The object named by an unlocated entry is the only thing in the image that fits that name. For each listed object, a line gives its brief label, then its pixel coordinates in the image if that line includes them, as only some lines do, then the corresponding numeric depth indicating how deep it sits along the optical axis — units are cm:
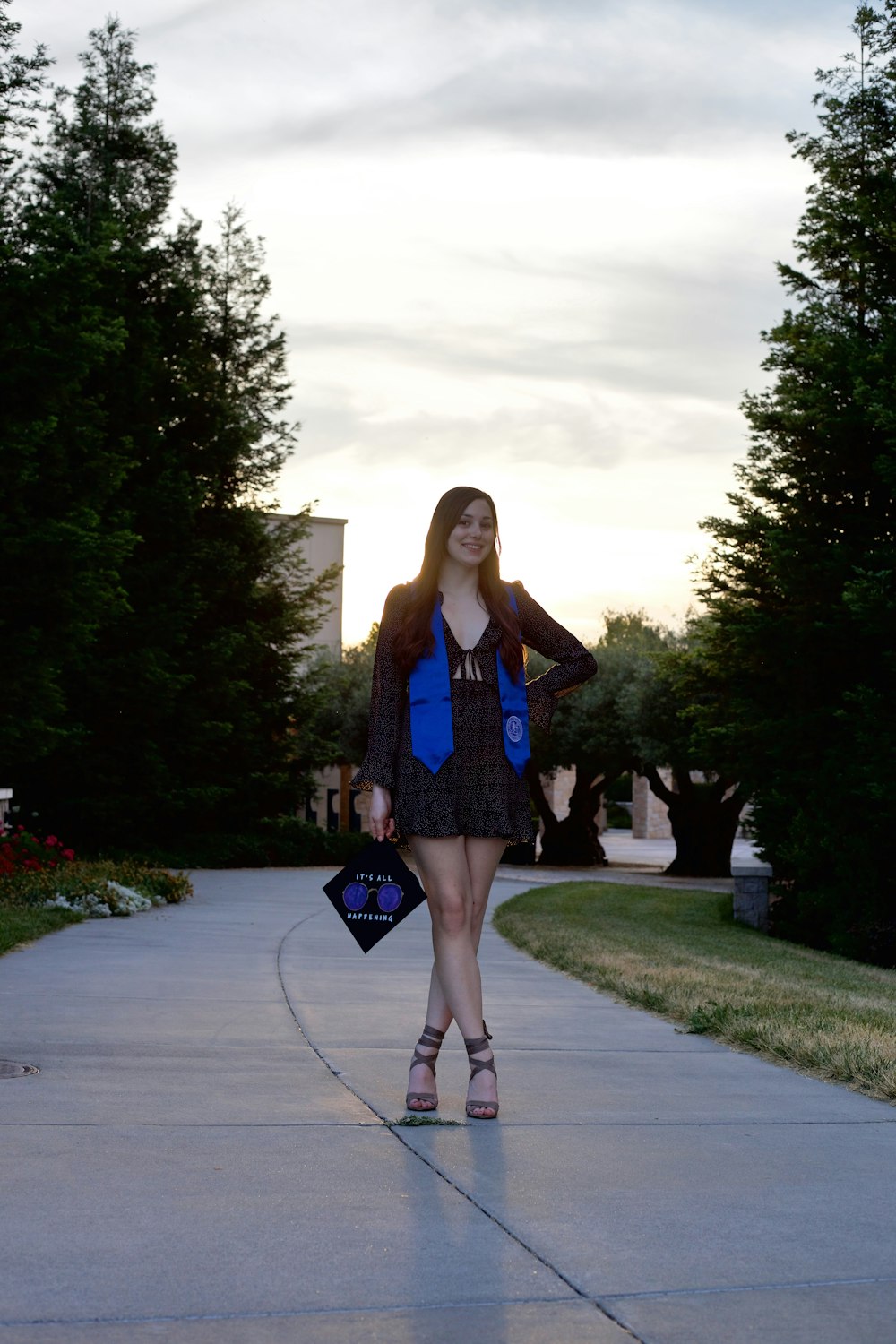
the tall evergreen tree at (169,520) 2316
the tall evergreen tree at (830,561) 1486
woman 498
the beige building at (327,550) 4284
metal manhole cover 538
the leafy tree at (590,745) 3294
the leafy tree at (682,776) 3083
